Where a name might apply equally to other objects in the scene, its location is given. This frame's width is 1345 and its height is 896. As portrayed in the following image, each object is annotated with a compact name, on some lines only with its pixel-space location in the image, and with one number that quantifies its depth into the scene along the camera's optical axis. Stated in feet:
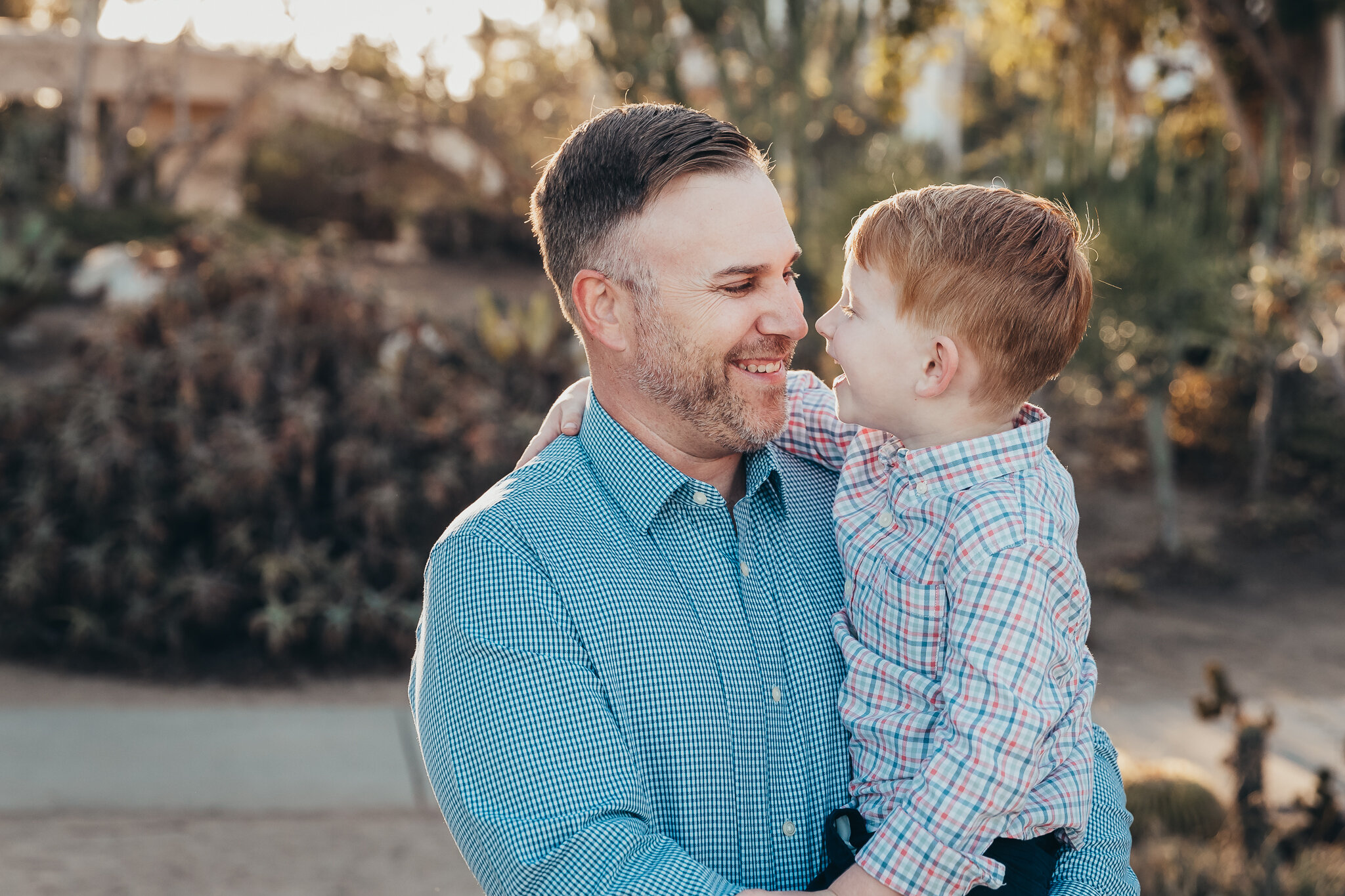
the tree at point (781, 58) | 39.45
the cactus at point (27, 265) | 36.58
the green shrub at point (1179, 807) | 15.52
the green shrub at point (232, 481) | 21.45
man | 5.02
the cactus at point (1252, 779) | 14.57
